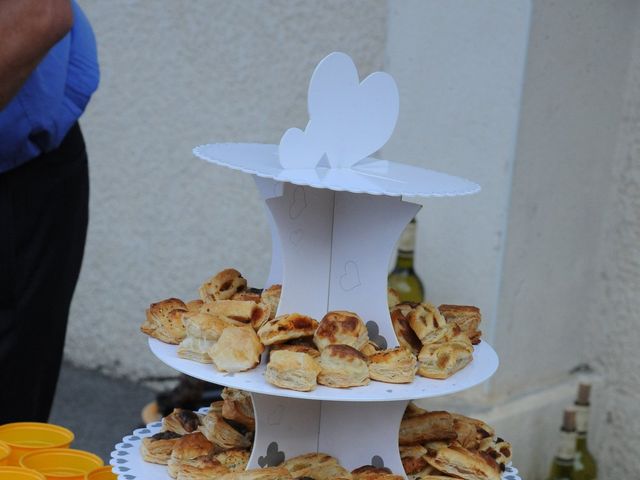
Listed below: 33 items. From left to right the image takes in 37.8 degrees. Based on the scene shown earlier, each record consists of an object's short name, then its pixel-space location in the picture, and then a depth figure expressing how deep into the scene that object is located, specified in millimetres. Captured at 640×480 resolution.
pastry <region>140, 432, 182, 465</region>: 1438
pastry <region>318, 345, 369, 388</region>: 1277
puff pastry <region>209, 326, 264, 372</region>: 1286
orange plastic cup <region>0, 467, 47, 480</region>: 1379
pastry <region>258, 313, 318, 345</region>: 1317
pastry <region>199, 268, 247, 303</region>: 1534
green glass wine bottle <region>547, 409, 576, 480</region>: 2518
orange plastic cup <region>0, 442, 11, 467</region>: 1465
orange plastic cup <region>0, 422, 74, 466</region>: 1590
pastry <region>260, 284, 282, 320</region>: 1450
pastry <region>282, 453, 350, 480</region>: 1351
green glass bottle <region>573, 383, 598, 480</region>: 2758
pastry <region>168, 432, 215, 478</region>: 1374
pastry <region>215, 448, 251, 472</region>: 1410
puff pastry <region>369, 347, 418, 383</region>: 1308
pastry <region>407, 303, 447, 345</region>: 1421
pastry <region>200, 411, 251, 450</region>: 1469
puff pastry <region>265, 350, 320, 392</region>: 1245
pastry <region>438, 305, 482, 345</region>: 1549
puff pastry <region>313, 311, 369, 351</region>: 1320
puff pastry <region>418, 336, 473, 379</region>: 1352
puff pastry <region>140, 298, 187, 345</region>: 1440
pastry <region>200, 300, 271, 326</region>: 1395
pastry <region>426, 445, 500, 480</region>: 1368
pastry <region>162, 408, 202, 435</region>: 1524
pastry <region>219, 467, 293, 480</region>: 1270
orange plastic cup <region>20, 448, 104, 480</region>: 1481
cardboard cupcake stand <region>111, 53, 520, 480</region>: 1375
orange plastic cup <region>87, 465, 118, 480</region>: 1447
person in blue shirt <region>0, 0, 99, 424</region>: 2018
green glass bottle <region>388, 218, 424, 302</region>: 2754
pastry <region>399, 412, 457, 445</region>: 1486
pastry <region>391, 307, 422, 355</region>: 1441
